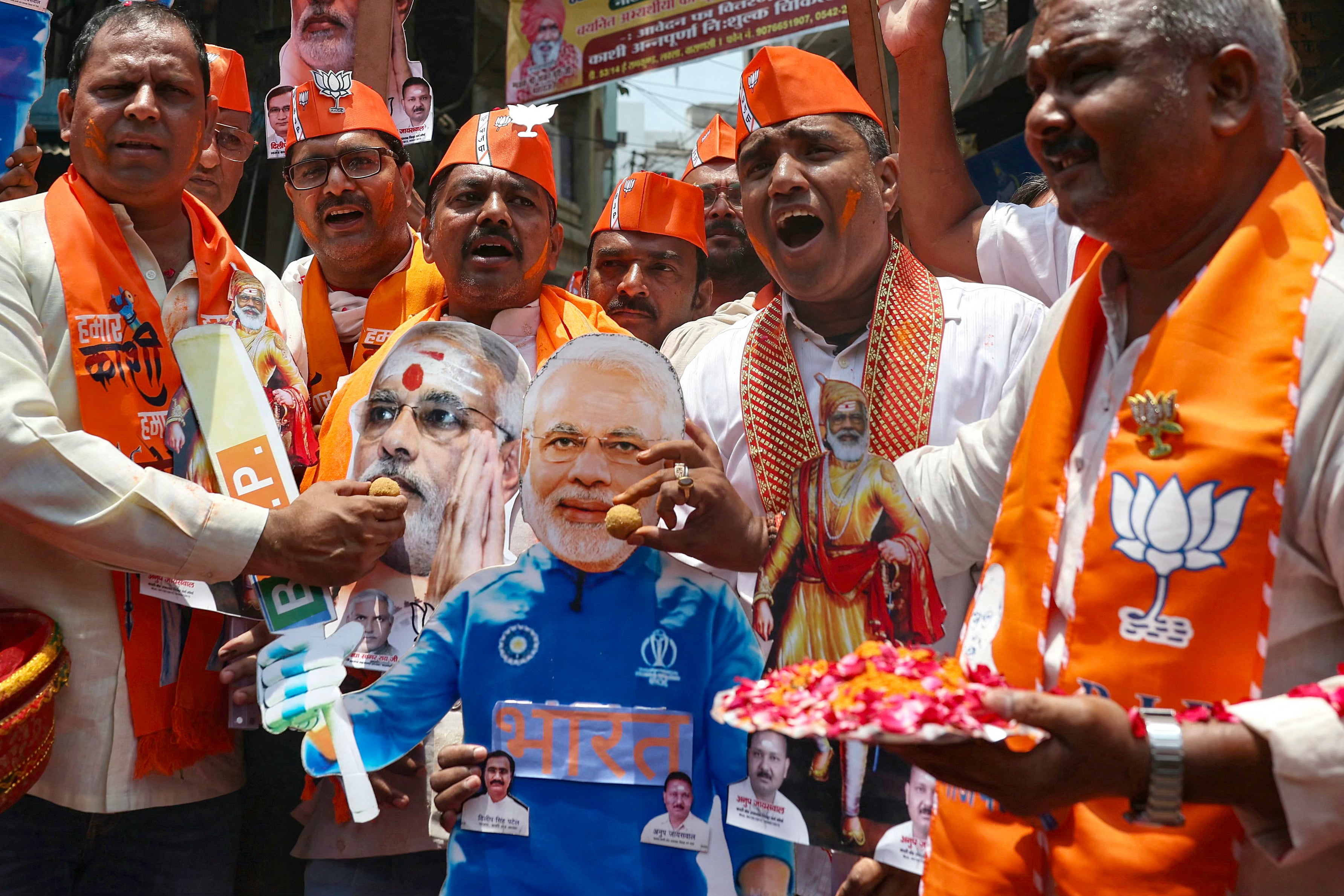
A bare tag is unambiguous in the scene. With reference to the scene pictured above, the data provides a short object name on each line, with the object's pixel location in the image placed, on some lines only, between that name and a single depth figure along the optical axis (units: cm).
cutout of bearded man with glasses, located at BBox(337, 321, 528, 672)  257
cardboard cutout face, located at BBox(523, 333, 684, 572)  245
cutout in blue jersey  230
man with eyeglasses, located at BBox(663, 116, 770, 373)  473
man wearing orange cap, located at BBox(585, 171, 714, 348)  414
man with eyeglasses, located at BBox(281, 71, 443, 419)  382
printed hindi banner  662
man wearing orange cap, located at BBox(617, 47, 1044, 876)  254
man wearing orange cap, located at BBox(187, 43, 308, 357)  416
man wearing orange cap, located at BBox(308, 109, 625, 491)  311
